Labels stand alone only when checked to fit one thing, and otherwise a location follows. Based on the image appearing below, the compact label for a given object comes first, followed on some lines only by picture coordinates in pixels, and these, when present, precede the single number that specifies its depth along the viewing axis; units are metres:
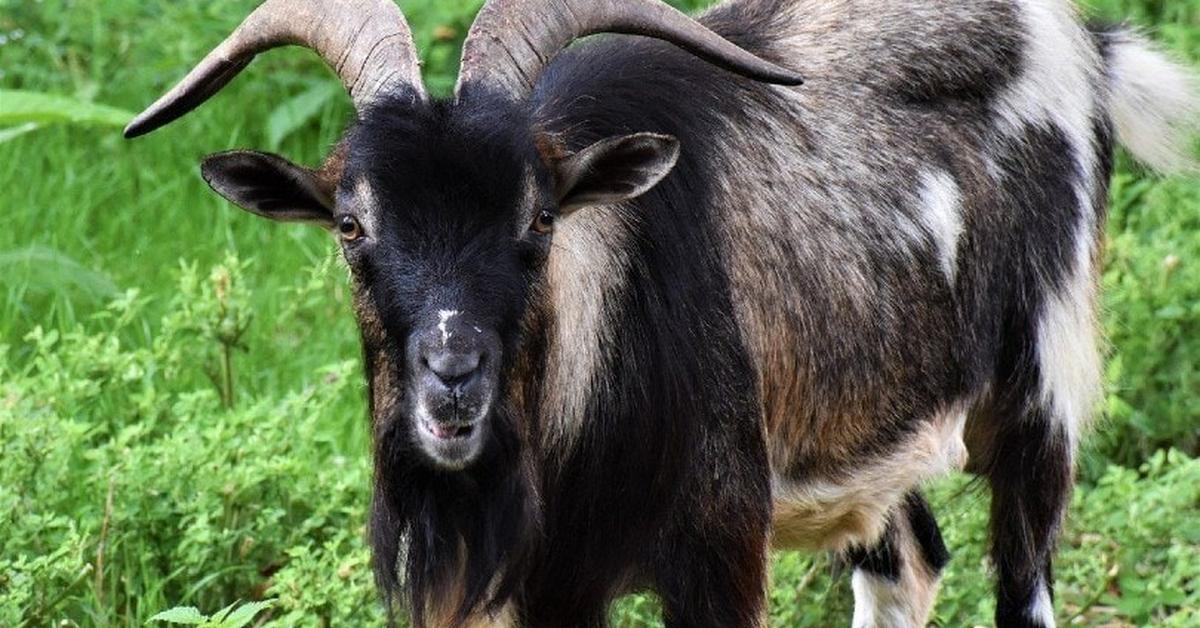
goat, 8.73
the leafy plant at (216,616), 8.62
